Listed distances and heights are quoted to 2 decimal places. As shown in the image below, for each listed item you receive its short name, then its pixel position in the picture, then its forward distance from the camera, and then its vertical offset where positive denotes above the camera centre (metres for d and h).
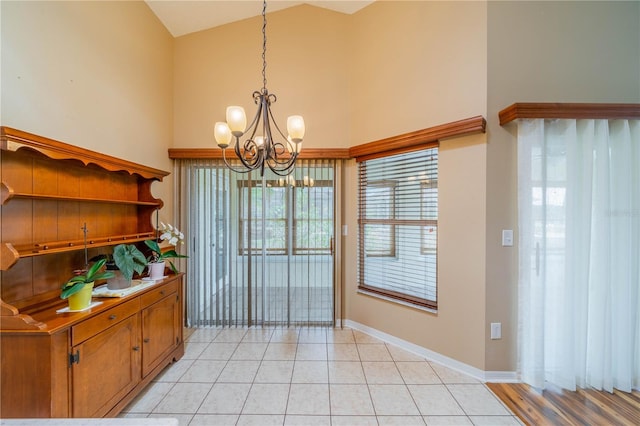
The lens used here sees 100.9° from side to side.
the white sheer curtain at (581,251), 2.19 -0.33
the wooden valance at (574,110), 2.13 +0.82
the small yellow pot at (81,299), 1.70 -0.58
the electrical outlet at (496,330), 2.39 -1.08
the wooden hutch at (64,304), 1.45 -0.64
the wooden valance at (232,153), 3.37 +0.74
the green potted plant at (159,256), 2.47 -0.44
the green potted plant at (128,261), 1.92 -0.37
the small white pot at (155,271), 2.49 -0.57
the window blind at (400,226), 2.82 -0.18
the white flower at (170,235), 2.63 -0.25
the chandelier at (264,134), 1.82 +0.56
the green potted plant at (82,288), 1.65 -0.49
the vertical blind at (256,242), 3.46 -0.41
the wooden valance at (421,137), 2.38 +0.76
